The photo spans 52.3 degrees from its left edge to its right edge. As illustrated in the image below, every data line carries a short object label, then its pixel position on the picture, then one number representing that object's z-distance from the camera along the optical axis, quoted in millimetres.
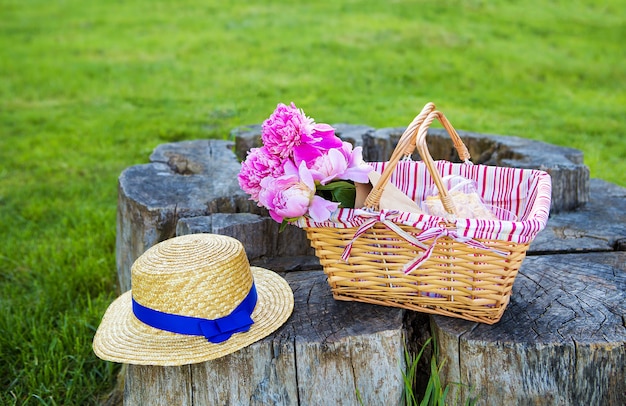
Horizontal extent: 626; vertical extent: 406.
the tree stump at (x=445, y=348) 1835
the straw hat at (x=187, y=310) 1800
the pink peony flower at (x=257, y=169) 1790
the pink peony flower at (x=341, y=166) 1771
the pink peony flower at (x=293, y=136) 1762
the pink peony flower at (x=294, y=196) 1729
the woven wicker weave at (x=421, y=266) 1737
